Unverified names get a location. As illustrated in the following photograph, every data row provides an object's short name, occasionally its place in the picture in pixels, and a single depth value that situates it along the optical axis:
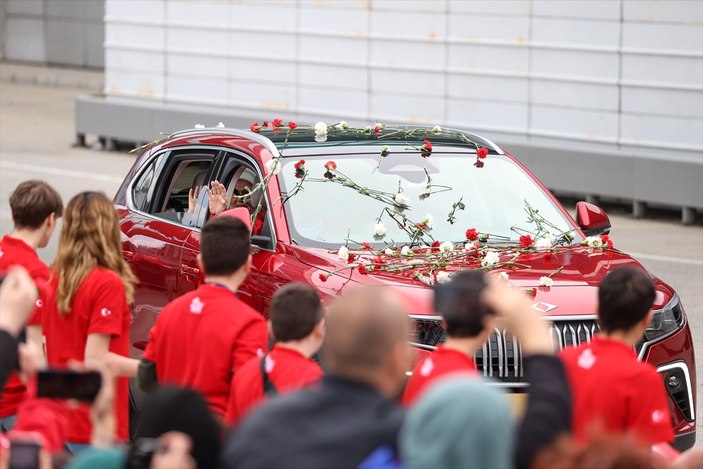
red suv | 14.03
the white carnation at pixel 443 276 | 14.02
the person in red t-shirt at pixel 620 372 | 8.93
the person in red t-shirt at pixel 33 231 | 11.80
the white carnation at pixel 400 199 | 15.93
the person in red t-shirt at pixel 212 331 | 10.48
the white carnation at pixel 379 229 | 15.47
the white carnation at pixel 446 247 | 14.98
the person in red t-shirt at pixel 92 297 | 11.36
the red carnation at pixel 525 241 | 15.35
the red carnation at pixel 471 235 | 15.37
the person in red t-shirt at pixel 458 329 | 7.57
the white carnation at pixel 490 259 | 14.58
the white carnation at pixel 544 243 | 15.46
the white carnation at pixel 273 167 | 16.05
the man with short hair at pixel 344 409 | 6.38
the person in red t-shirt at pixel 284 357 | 9.50
